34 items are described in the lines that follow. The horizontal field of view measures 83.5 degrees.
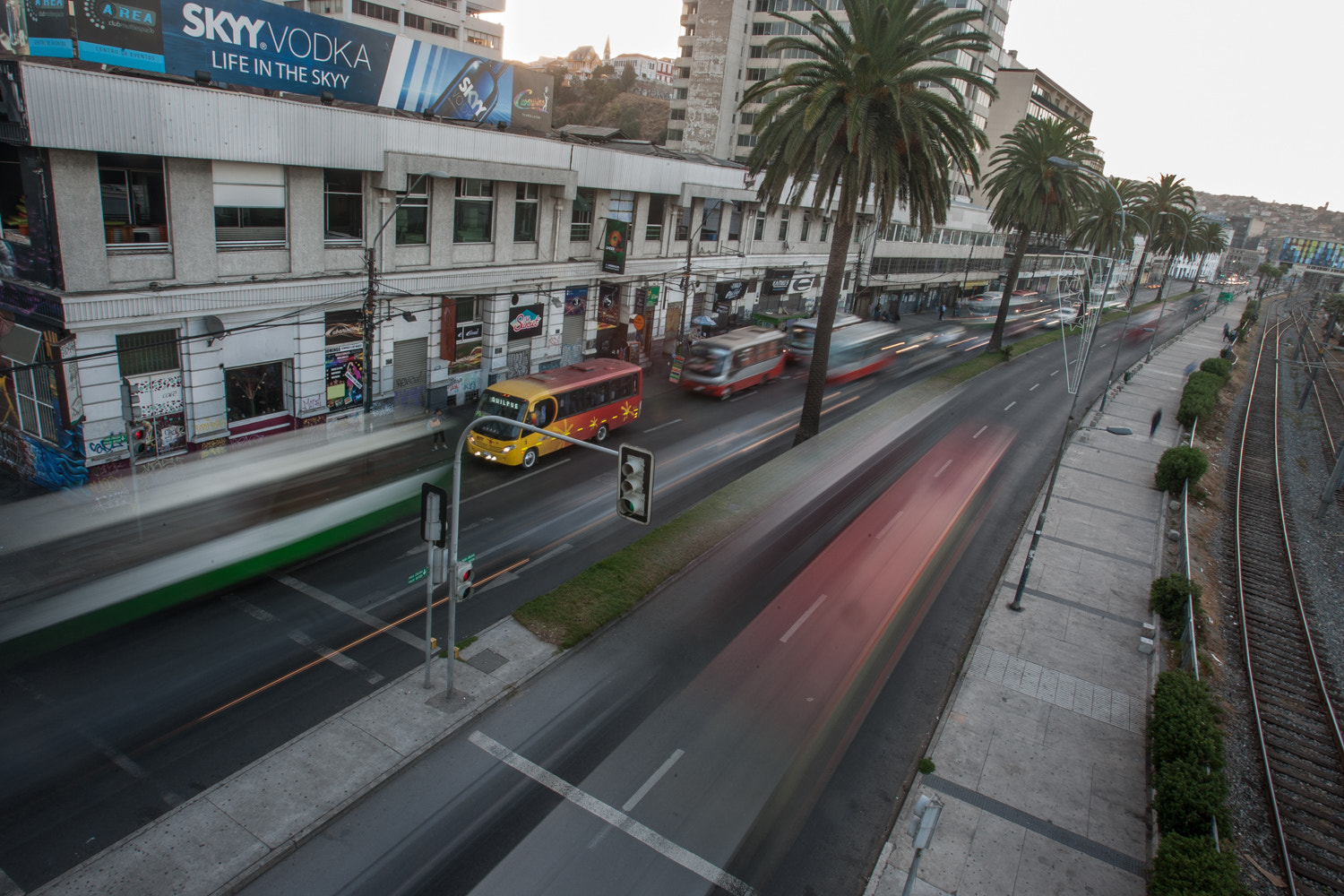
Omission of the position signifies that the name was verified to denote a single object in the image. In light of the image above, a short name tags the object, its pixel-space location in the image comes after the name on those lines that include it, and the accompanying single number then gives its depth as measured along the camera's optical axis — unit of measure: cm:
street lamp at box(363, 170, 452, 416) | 2304
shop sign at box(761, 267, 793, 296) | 5619
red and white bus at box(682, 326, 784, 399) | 3834
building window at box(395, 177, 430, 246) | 2959
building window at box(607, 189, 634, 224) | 4000
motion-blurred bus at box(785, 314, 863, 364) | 4866
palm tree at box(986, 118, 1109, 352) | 4684
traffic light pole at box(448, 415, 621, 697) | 1357
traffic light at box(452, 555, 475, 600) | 1446
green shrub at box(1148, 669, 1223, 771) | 1345
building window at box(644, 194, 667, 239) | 4297
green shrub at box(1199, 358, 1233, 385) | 4997
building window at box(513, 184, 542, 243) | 3453
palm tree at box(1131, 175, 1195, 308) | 7925
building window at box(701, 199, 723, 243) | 4738
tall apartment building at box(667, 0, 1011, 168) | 8119
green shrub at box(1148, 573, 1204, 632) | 1972
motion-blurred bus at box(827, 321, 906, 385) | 4534
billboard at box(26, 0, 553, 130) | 2075
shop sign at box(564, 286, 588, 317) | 3862
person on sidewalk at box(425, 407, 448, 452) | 2152
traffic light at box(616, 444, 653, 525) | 1230
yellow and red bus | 2622
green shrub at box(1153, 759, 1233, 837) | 1212
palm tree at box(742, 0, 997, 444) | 2617
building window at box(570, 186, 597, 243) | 3766
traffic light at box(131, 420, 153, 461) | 2275
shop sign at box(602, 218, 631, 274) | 3788
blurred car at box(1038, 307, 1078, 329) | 7750
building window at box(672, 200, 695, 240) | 4509
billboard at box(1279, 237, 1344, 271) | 18728
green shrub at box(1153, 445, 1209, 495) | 2902
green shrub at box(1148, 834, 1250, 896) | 1059
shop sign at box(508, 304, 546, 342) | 3547
